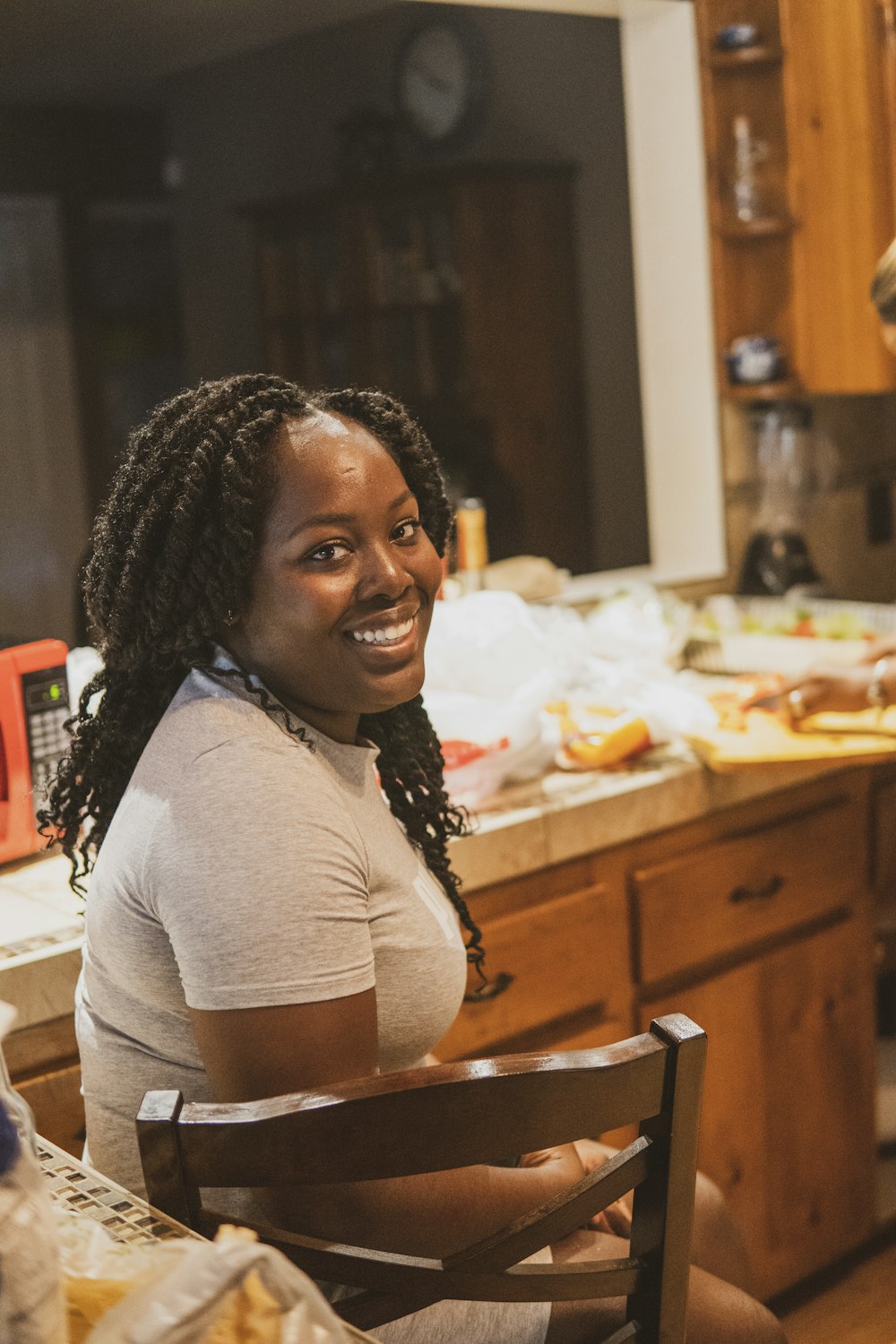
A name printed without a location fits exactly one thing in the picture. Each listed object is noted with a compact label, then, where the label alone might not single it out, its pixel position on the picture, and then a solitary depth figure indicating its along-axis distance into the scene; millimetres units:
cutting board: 2164
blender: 3408
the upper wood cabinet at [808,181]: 3045
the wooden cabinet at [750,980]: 2047
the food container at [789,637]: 2814
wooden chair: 989
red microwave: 1809
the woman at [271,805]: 1142
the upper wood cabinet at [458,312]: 4719
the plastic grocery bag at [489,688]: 2025
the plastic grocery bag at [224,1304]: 733
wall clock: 4367
